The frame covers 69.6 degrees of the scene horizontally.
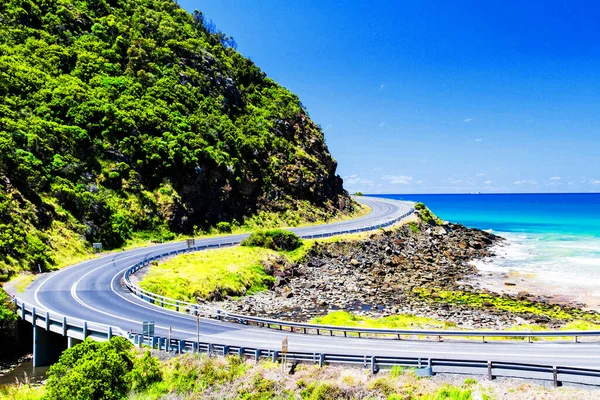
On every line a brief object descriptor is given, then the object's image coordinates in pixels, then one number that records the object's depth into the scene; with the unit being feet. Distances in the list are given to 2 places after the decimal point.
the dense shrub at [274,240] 176.65
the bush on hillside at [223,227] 220.23
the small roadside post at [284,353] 66.31
